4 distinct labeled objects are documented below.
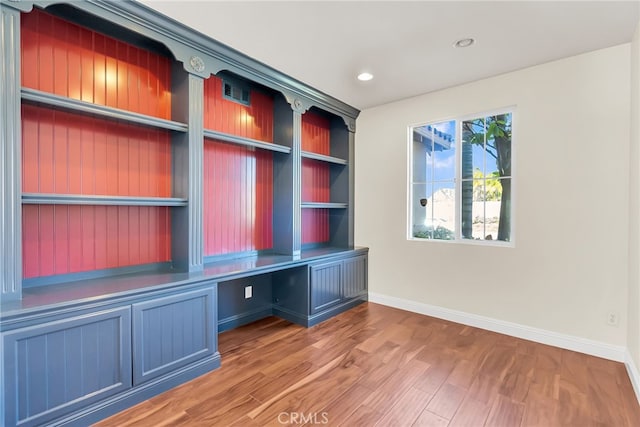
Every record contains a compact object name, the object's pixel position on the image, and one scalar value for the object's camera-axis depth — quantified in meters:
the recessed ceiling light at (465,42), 2.47
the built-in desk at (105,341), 1.61
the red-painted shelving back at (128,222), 1.71
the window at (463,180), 3.22
